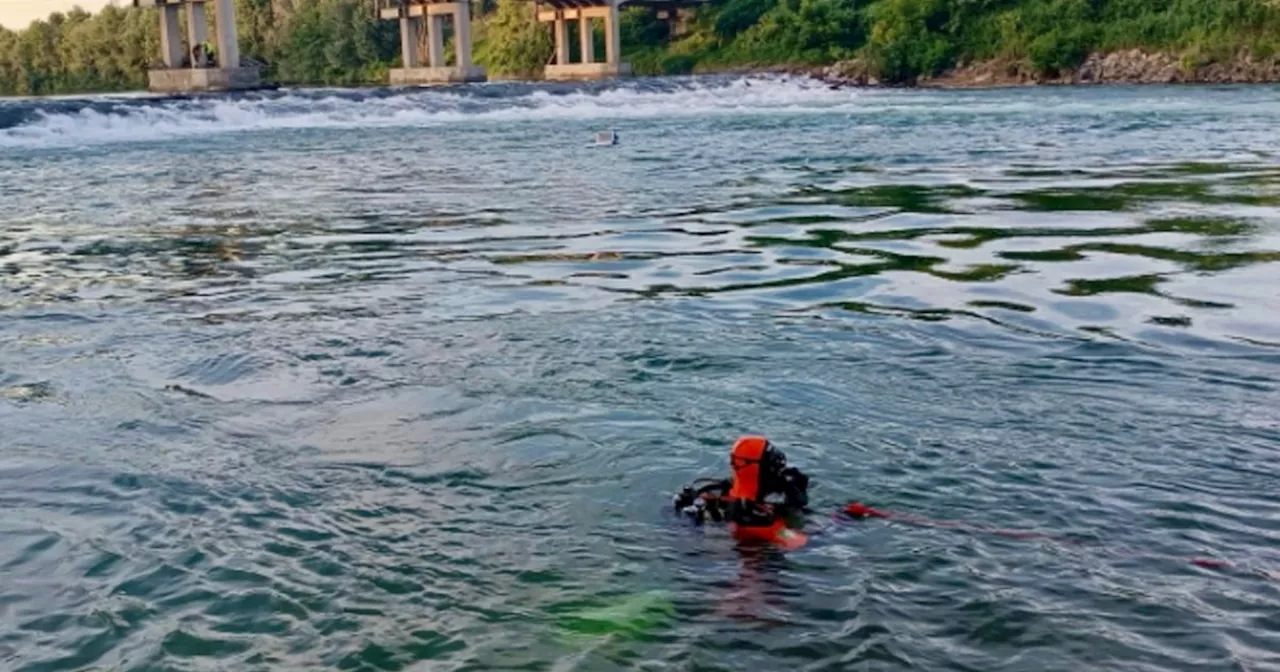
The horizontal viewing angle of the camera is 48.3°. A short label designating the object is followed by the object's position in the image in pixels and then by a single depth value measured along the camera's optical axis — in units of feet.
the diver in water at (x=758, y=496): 20.72
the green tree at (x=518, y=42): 323.78
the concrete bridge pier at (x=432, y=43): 259.60
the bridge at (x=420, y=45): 223.10
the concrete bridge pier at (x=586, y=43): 280.72
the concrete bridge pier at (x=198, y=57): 220.64
